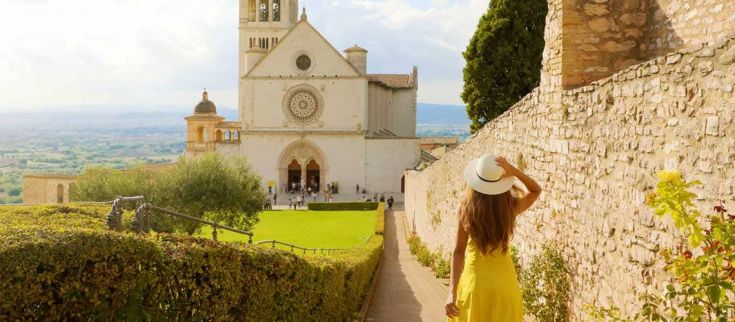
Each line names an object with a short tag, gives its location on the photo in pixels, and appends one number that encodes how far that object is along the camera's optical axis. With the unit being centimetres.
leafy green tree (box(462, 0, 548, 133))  2369
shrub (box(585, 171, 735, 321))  368
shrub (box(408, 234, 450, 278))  1688
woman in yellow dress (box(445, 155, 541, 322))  457
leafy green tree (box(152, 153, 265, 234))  2784
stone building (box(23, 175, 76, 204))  4900
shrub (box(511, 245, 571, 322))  724
